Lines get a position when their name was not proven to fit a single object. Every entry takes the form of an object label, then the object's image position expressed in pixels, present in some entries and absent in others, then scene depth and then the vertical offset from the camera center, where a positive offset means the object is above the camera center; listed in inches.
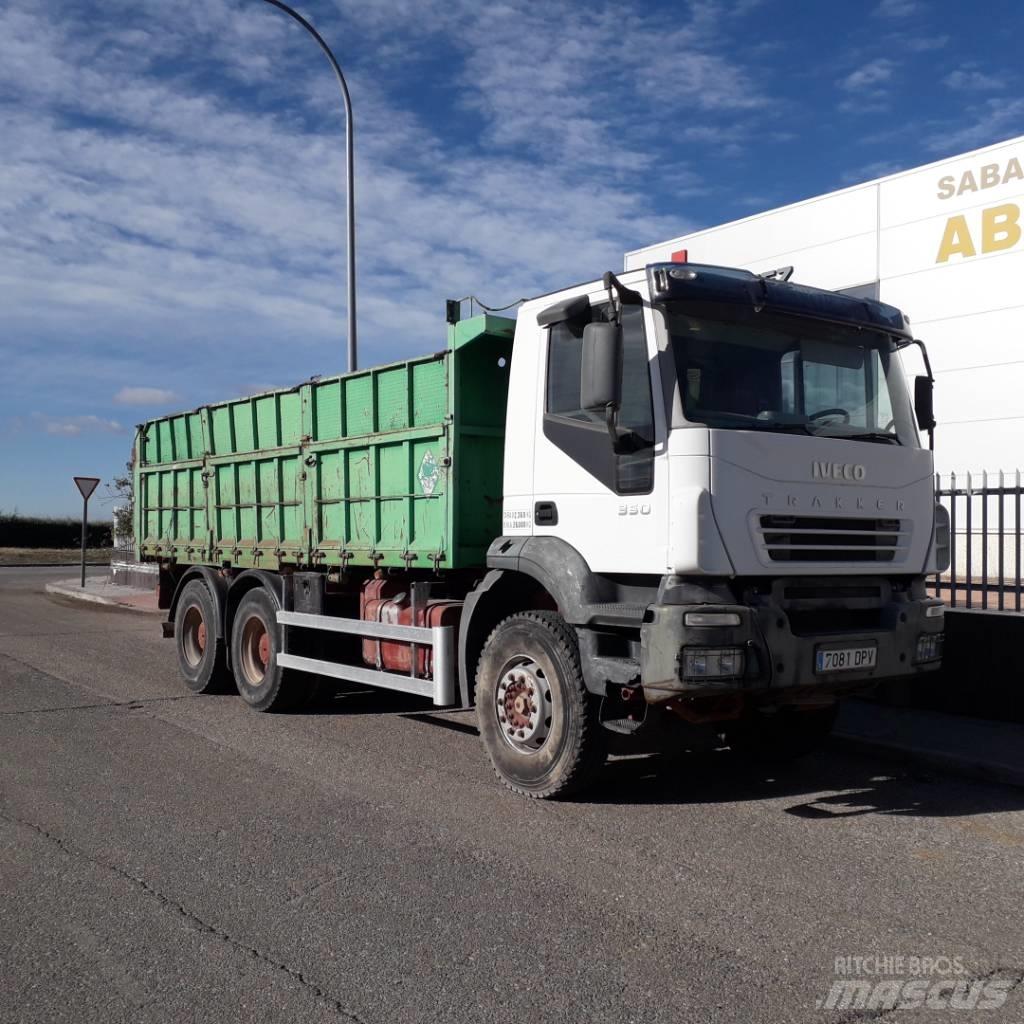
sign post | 974.4 +51.9
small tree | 1149.7 +24.0
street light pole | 556.4 +197.3
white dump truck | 210.7 +5.5
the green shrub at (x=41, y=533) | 2138.3 +18.5
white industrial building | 549.3 +154.3
